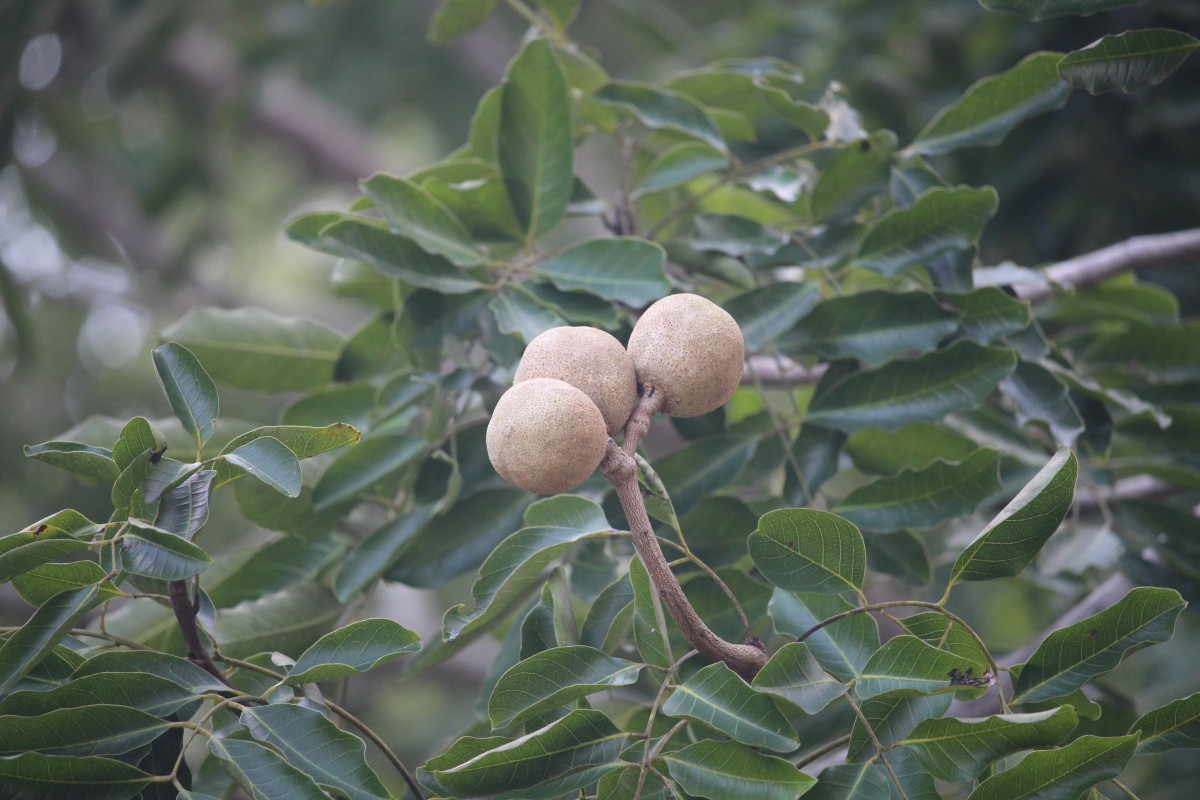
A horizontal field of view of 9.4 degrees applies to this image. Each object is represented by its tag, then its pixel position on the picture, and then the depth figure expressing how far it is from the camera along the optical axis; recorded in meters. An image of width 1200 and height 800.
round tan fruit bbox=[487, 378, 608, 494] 2.91
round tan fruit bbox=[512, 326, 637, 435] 2.95
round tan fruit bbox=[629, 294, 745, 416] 2.96
